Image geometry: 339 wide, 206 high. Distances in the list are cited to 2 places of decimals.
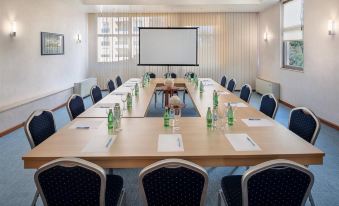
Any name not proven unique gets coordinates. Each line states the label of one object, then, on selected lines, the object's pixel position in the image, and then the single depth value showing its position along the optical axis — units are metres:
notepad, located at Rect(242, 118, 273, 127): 3.24
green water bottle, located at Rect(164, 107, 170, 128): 3.24
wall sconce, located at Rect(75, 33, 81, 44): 10.38
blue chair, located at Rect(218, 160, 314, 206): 1.83
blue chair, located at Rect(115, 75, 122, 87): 8.14
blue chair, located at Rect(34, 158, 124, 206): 1.90
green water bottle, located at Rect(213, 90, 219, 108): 4.39
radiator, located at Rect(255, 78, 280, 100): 9.66
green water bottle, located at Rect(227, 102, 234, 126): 3.29
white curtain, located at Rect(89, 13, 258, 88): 11.98
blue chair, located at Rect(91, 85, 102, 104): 5.42
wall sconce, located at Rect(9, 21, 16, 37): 6.26
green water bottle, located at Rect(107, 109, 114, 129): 3.12
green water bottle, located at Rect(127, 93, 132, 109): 4.35
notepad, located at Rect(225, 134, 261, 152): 2.49
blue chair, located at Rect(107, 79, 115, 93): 7.04
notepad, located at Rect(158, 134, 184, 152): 2.47
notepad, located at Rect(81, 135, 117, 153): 2.49
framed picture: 7.77
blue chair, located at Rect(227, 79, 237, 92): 6.79
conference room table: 2.34
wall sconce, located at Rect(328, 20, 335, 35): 6.25
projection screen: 10.62
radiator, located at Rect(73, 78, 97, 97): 9.95
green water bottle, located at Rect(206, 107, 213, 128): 3.16
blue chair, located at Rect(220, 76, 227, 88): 7.88
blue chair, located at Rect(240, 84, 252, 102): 5.48
